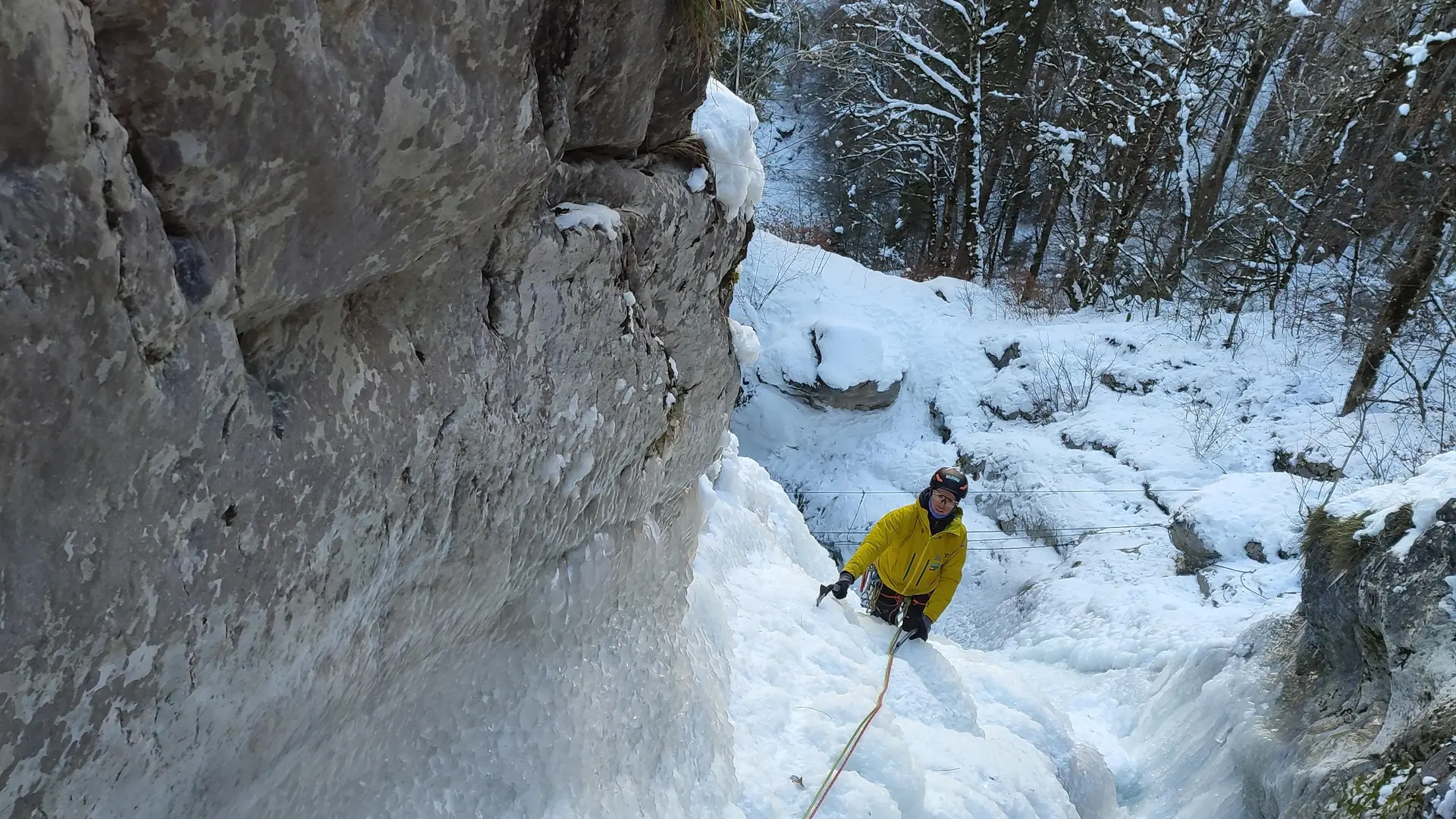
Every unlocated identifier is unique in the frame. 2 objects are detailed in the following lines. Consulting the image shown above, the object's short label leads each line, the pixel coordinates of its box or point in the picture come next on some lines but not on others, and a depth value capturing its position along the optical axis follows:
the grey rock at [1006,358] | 10.44
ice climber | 4.40
